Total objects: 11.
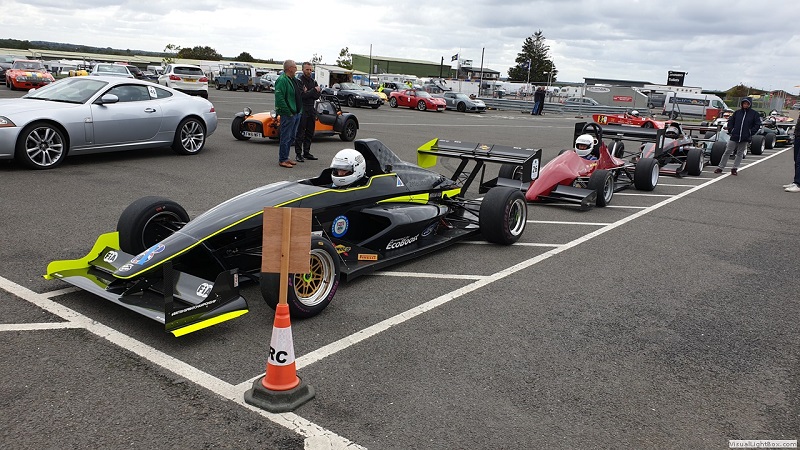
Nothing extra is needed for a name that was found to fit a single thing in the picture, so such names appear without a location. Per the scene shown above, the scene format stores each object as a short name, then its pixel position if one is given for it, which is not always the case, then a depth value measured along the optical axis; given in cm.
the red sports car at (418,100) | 3391
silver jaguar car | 884
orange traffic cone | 314
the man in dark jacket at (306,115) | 1152
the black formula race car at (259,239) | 397
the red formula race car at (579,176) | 866
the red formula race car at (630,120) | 1515
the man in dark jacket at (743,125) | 1288
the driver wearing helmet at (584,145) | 959
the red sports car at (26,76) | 2512
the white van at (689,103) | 4228
